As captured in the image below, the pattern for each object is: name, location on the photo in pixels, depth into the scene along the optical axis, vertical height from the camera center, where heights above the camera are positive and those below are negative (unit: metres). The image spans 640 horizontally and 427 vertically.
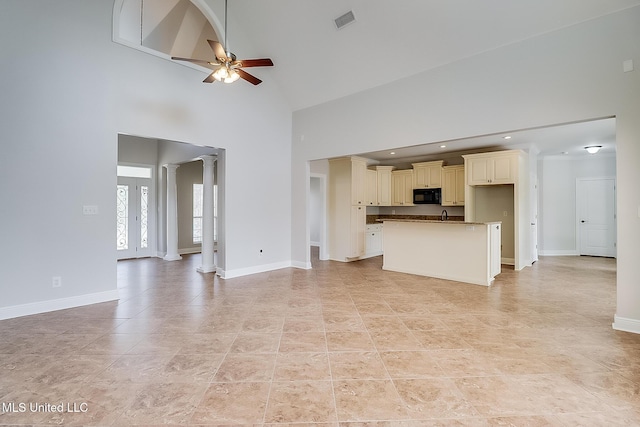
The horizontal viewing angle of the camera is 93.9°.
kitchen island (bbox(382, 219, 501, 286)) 4.81 -0.65
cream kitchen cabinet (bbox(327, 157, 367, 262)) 7.07 +0.12
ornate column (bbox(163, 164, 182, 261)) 7.36 +0.00
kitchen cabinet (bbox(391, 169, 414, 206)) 8.01 +0.68
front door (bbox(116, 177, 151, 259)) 7.24 -0.07
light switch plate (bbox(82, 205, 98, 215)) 3.85 +0.06
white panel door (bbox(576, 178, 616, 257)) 7.68 -0.13
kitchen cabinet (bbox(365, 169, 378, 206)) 7.66 +0.64
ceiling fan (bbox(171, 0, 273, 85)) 3.30 +1.71
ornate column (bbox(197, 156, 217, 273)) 5.93 -0.14
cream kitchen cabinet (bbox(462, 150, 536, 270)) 6.16 +0.34
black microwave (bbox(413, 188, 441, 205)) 7.52 +0.41
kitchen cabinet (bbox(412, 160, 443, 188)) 7.50 +0.97
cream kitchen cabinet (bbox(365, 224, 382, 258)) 7.72 -0.73
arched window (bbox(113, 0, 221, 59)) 4.98 +3.54
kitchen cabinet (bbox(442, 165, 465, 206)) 7.20 +0.65
